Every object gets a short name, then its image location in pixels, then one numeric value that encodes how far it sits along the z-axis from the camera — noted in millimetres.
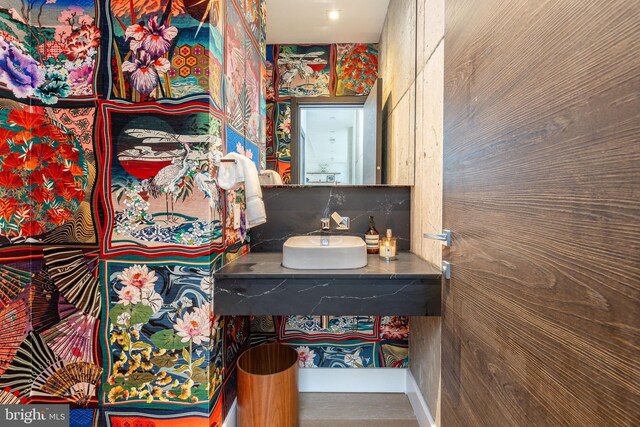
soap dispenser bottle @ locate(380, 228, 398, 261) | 1412
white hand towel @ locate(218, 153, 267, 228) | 1181
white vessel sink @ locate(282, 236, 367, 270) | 1192
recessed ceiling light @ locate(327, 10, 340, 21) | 1683
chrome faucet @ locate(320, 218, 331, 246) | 1520
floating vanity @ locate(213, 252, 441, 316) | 1120
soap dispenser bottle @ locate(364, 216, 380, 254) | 1580
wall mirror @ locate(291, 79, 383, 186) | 1679
